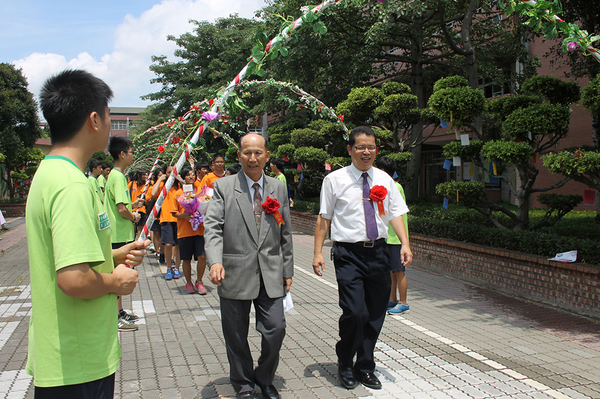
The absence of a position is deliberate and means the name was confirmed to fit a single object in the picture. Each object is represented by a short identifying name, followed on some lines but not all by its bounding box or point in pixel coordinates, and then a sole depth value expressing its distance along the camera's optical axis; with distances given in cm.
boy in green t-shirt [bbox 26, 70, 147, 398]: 189
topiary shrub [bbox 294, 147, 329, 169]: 1486
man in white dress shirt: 395
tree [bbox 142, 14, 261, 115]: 2672
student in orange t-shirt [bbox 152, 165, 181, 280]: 834
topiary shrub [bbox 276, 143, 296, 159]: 1725
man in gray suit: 359
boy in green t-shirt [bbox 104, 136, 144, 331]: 534
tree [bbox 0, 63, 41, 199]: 2208
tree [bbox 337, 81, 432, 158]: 1149
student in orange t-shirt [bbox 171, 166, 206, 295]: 718
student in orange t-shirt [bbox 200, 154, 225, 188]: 774
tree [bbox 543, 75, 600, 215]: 568
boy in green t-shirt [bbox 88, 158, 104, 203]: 886
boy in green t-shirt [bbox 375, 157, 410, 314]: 611
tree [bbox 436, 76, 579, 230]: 682
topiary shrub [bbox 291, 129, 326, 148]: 1542
